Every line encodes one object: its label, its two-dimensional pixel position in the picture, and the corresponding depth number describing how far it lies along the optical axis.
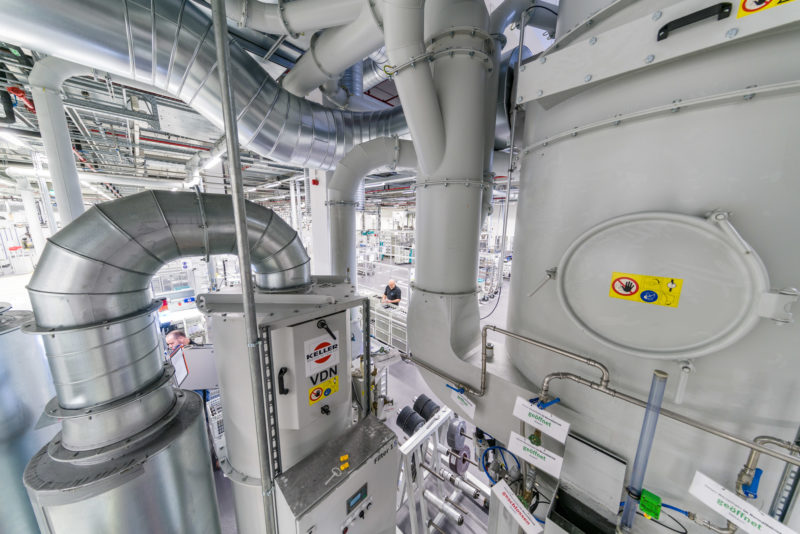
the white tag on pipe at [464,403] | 1.59
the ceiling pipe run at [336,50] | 1.59
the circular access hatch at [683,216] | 0.77
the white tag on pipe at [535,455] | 1.20
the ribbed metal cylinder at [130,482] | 1.11
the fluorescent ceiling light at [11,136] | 2.52
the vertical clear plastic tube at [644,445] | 0.92
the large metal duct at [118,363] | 1.03
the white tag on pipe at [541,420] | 1.15
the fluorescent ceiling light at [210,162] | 3.46
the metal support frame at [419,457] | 2.14
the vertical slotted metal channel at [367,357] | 1.59
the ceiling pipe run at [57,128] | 1.69
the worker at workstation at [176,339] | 4.33
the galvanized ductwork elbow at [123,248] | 1.02
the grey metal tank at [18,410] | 1.48
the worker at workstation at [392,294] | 6.39
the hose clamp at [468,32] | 1.46
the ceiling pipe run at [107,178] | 4.14
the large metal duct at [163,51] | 1.12
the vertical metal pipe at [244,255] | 0.83
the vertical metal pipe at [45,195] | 3.12
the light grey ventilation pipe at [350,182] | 2.20
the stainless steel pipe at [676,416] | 0.73
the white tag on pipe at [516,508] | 1.28
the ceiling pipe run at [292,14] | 1.55
